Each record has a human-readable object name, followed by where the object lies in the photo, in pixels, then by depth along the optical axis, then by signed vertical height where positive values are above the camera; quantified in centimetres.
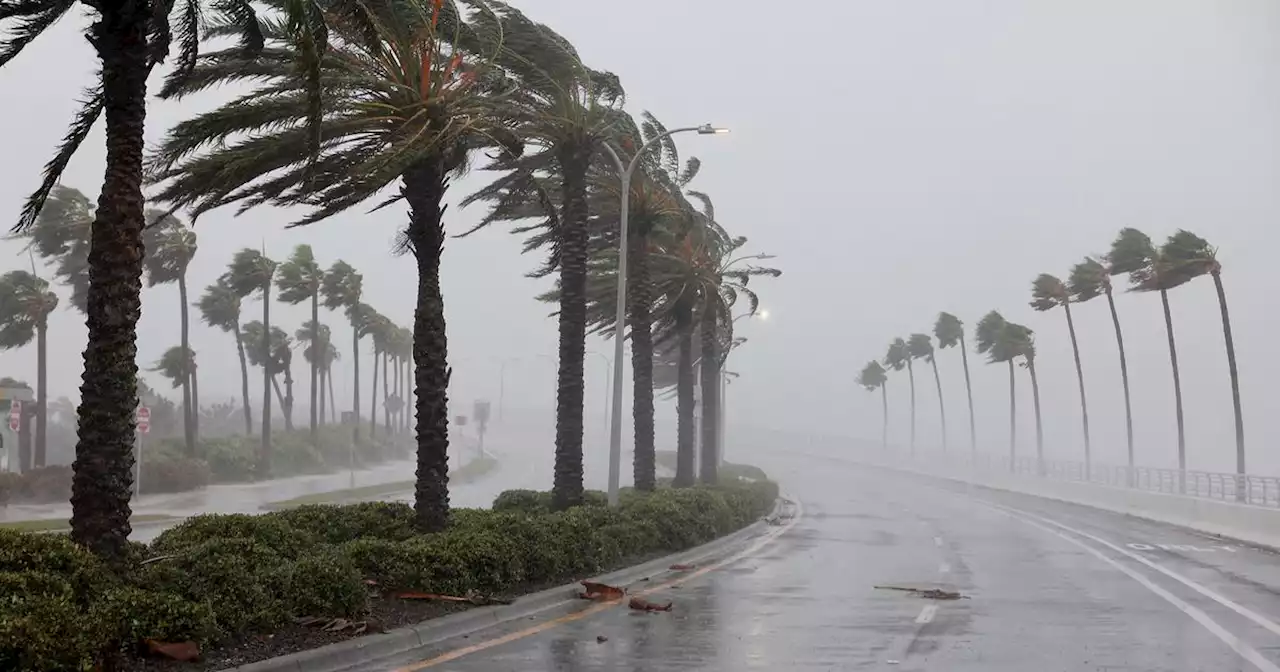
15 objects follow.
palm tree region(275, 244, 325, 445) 7988 +910
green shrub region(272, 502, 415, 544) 1595 -154
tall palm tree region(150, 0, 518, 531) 1538 +370
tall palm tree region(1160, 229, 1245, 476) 5612 +635
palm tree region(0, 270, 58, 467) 5297 +465
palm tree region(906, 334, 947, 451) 13838 +643
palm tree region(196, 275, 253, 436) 8094 +706
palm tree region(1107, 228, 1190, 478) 6341 +738
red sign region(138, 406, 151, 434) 3759 -21
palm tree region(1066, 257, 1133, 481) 7431 +735
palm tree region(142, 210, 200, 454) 5828 +782
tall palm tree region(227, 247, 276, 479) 6881 +792
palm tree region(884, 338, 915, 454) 14632 +587
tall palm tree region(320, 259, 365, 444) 9031 +907
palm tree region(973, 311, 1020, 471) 9988 +493
